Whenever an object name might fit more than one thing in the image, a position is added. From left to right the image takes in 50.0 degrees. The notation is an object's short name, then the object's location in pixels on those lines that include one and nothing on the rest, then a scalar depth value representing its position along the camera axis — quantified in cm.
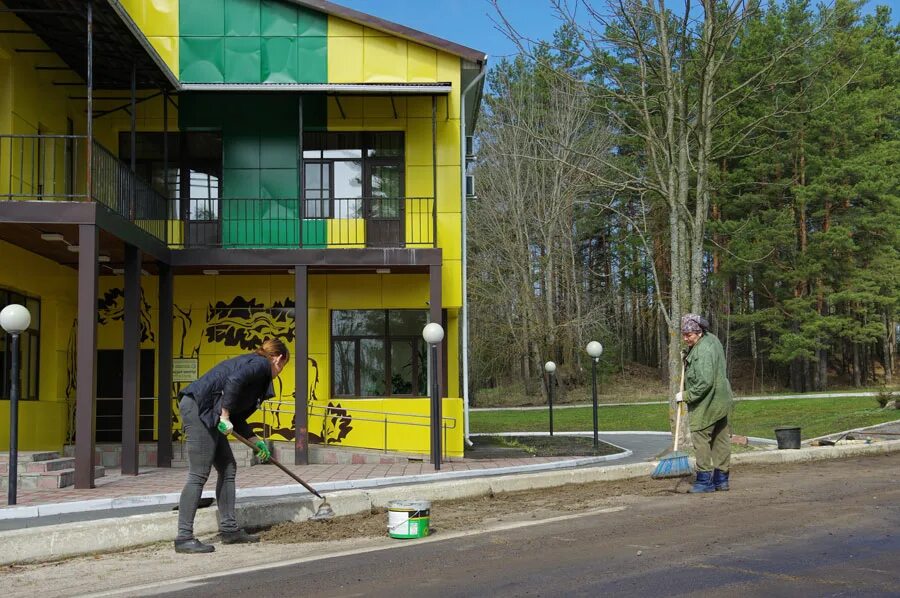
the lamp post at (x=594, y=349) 2188
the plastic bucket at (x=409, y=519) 775
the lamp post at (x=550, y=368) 2537
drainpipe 2003
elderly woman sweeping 986
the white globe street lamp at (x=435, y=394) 1620
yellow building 1839
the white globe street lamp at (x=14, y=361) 1158
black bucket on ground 1484
